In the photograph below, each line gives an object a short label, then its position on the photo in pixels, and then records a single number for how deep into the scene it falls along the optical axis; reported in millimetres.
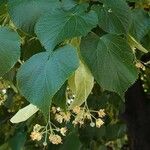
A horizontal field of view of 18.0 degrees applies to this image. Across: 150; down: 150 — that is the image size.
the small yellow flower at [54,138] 699
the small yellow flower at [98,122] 757
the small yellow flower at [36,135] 720
